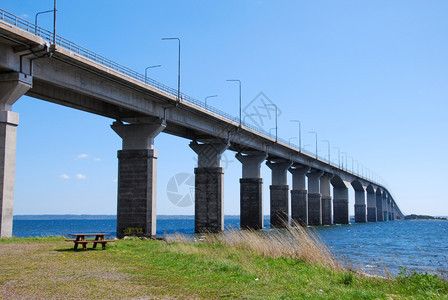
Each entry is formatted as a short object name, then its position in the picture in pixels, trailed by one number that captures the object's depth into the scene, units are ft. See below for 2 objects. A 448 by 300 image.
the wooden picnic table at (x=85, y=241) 59.67
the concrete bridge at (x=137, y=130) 78.45
